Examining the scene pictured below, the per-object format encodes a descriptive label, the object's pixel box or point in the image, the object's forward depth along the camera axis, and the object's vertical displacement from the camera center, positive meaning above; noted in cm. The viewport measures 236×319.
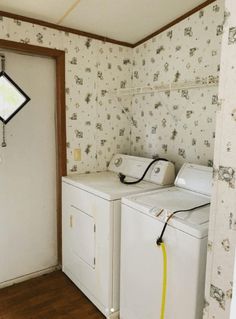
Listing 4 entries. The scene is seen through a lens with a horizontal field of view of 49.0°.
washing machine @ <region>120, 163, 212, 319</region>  131 -67
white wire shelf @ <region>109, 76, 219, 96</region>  187 +36
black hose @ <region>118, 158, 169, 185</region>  220 -40
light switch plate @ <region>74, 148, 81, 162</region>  244 -24
